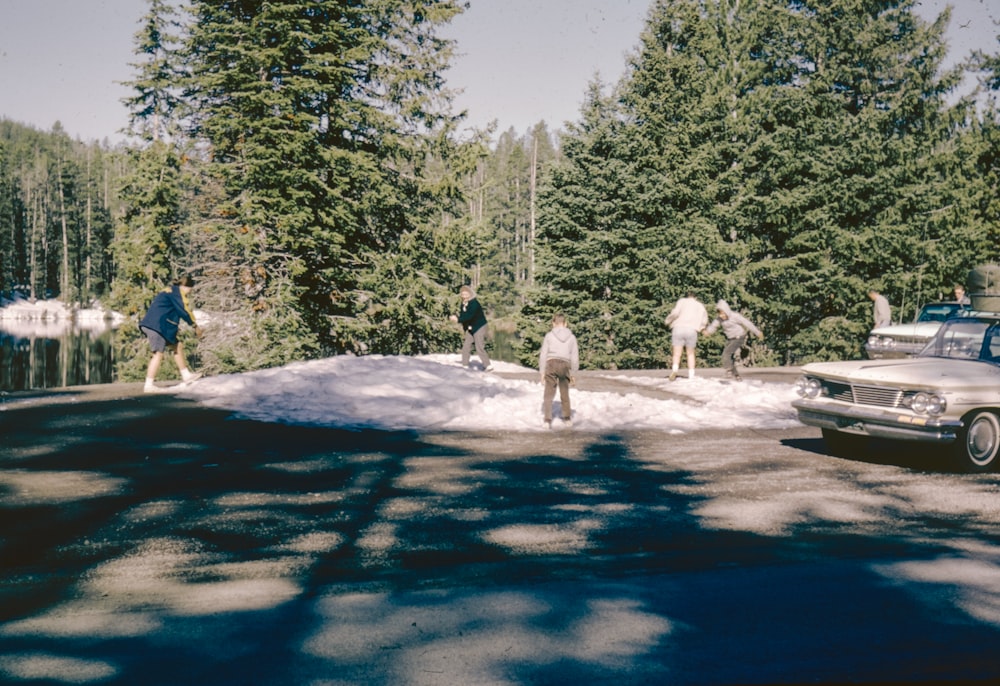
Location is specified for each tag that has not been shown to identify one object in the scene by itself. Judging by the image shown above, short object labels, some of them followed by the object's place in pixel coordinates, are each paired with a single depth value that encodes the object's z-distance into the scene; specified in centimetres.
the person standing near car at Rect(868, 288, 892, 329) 2350
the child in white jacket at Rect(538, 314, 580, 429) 1195
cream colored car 903
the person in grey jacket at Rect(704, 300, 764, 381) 1734
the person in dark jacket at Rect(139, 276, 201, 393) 1410
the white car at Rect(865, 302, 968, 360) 2052
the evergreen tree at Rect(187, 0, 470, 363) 2333
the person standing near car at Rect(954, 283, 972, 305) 2344
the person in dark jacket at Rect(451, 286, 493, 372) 1883
